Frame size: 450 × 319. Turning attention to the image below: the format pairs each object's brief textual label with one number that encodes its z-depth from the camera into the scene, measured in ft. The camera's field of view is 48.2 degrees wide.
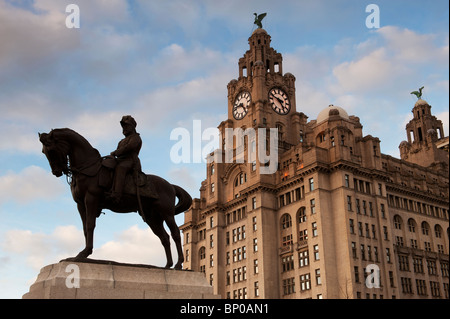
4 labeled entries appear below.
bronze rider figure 57.72
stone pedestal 49.11
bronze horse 55.93
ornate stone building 251.19
